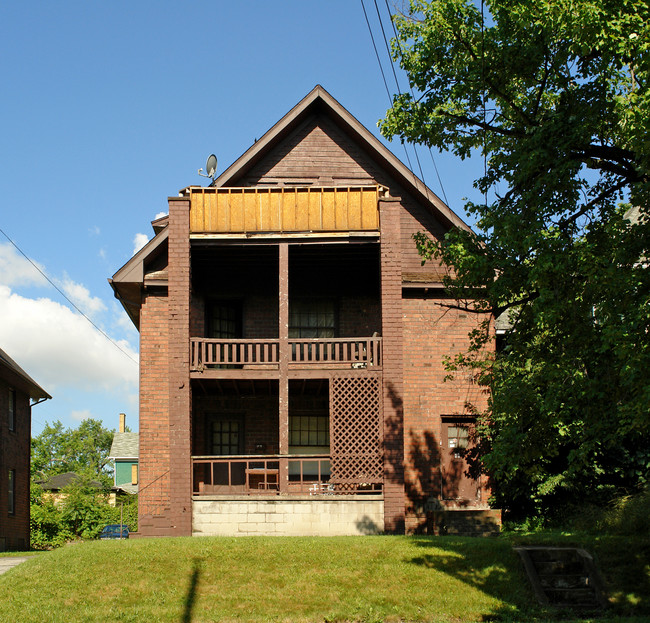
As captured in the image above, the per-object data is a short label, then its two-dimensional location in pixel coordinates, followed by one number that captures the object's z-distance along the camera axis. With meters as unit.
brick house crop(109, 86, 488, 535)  19.78
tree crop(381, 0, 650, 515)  12.23
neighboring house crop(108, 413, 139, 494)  57.71
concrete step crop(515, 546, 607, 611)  13.83
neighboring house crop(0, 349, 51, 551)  31.77
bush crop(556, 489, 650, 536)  16.39
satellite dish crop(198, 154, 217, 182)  23.02
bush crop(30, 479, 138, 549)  34.38
